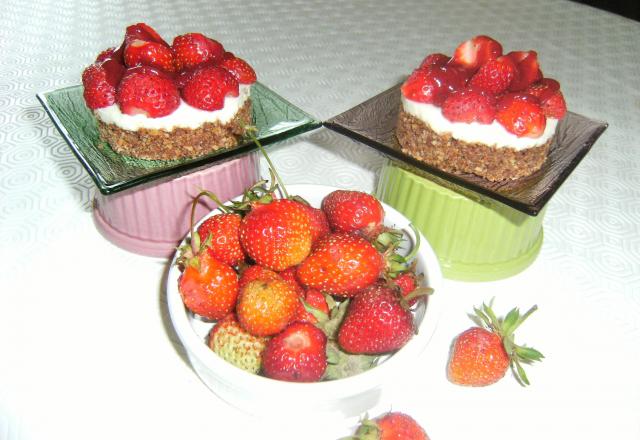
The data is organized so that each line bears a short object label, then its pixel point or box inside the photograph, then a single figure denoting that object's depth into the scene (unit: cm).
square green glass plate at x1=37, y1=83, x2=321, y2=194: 29
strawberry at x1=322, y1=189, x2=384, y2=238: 28
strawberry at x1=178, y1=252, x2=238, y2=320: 25
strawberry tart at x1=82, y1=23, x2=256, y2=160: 30
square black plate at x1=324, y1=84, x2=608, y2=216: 29
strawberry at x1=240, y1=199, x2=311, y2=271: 26
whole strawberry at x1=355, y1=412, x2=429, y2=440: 23
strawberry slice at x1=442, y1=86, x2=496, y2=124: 30
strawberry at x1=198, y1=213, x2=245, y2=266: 27
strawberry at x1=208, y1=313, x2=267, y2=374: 25
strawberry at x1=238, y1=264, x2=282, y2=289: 26
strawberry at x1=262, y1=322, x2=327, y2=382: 24
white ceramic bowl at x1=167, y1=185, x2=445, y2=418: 23
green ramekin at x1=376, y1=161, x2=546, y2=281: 32
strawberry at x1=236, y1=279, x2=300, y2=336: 24
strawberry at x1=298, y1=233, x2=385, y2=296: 26
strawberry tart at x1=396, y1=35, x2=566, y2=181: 30
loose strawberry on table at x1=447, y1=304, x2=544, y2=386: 27
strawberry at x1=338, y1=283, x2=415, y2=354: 24
